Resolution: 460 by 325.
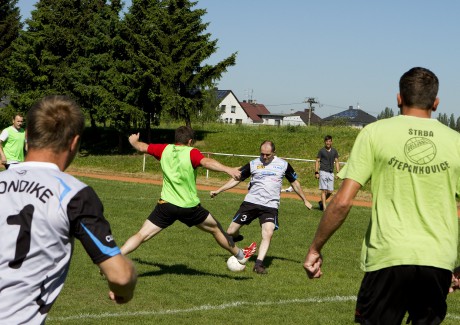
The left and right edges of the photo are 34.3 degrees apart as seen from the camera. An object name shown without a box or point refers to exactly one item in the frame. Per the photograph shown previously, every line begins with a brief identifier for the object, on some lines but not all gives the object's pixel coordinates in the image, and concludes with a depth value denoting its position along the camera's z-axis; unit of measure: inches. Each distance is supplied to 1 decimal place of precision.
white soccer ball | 434.3
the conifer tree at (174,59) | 1747.0
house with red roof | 5187.0
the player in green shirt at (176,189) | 394.6
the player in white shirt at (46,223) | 120.3
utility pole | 3889.3
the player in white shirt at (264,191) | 466.4
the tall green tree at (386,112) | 5423.7
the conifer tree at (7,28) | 2302.7
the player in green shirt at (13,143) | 679.1
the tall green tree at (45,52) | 1947.6
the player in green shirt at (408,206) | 165.2
